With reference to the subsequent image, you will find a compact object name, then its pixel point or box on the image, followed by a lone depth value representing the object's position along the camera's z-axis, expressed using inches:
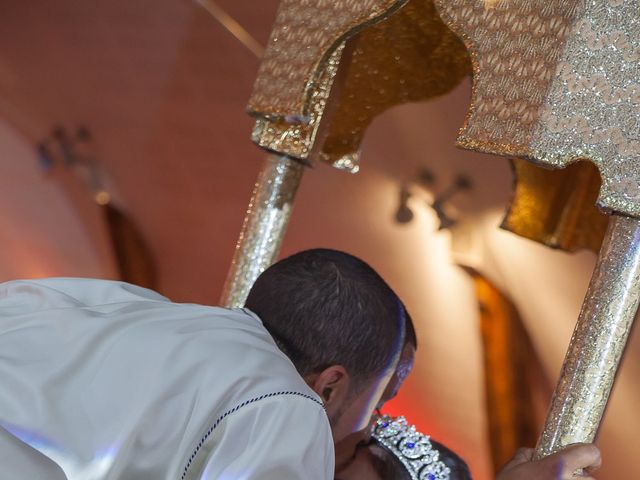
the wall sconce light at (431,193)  154.0
